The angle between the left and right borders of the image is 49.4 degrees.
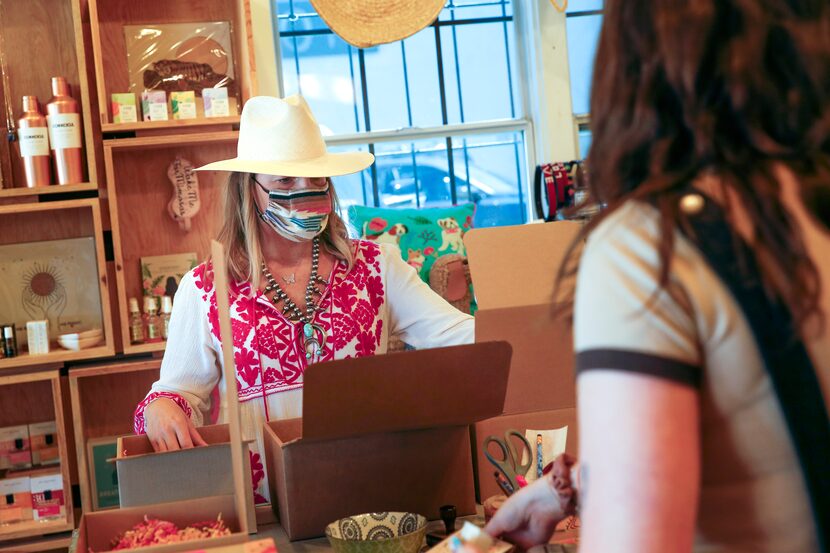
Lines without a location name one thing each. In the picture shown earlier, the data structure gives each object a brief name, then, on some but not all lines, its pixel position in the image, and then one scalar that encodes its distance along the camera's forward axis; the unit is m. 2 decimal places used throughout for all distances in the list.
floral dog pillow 3.22
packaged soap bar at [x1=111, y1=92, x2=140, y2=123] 3.01
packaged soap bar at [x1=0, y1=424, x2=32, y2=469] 3.09
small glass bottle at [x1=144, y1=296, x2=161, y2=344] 3.07
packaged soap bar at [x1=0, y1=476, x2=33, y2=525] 3.03
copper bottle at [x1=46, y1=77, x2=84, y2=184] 2.96
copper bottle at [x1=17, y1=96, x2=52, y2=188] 2.96
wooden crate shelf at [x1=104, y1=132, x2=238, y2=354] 3.19
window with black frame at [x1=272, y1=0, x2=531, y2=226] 3.68
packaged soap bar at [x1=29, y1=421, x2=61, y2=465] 3.10
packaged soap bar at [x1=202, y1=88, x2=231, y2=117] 3.08
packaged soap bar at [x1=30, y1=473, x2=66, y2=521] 3.01
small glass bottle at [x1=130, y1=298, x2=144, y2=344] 3.05
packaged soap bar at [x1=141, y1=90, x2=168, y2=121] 3.04
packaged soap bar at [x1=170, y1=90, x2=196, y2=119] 3.05
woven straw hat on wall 1.99
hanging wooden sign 3.17
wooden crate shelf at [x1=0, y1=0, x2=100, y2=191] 3.09
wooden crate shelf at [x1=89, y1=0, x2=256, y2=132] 3.05
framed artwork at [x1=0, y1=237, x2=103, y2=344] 3.15
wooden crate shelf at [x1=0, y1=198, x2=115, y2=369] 2.96
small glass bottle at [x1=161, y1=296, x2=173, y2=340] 3.07
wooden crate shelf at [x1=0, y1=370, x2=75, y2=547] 3.16
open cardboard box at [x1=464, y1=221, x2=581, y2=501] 1.48
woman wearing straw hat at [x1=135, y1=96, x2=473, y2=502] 2.08
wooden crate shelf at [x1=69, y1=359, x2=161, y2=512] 3.20
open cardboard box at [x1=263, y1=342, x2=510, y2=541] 1.27
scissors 1.38
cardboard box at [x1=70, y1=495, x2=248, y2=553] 1.26
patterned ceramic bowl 1.21
